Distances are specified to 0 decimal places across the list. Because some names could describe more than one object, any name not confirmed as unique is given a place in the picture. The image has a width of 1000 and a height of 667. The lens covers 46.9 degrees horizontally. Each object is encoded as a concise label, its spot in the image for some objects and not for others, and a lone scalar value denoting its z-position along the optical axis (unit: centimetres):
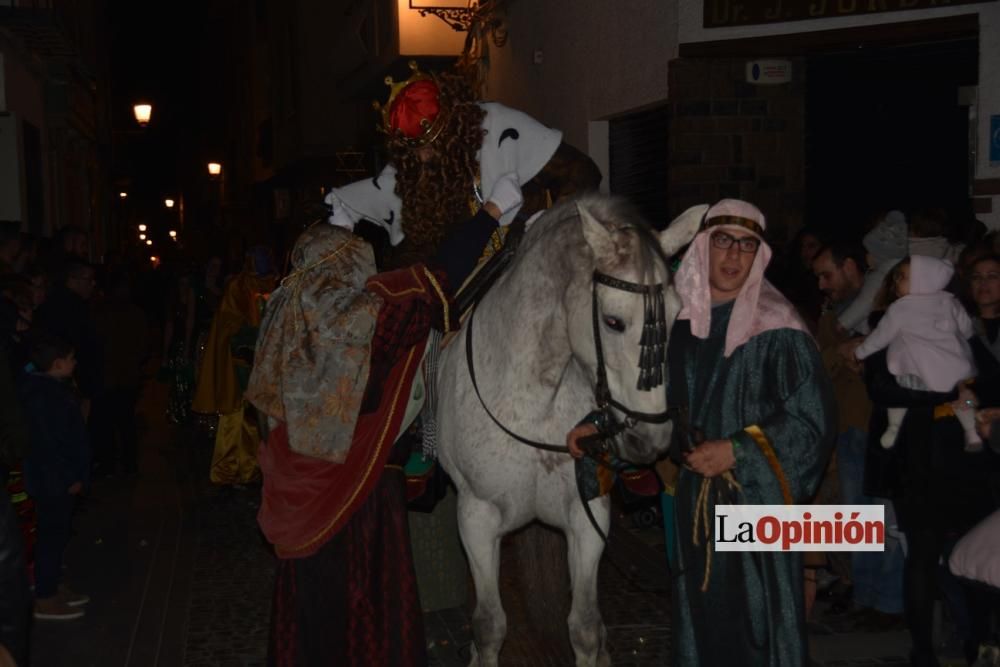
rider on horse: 428
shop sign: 853
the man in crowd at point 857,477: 609
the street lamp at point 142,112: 2441
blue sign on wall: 807
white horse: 380
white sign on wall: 956
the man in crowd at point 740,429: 369
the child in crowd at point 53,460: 652
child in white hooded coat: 515
